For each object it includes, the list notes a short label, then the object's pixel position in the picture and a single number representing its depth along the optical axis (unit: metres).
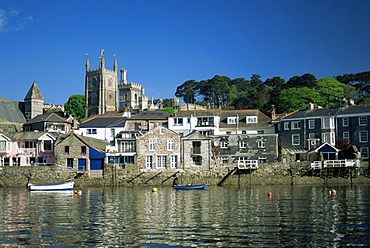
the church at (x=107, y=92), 165.88
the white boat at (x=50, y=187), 57.09
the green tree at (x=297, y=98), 93.12
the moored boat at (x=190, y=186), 54.94
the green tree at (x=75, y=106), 143.50
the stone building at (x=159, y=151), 63.34
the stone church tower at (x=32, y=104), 111.12
